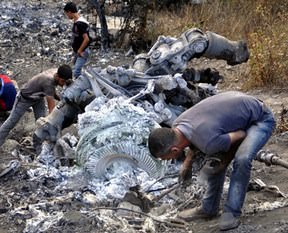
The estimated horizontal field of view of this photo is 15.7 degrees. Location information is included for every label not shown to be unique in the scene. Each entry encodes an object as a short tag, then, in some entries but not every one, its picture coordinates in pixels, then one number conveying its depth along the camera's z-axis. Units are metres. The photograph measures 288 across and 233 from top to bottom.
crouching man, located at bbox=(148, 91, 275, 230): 8.06
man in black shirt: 16.62
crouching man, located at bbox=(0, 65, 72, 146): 12.67
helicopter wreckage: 9.98
